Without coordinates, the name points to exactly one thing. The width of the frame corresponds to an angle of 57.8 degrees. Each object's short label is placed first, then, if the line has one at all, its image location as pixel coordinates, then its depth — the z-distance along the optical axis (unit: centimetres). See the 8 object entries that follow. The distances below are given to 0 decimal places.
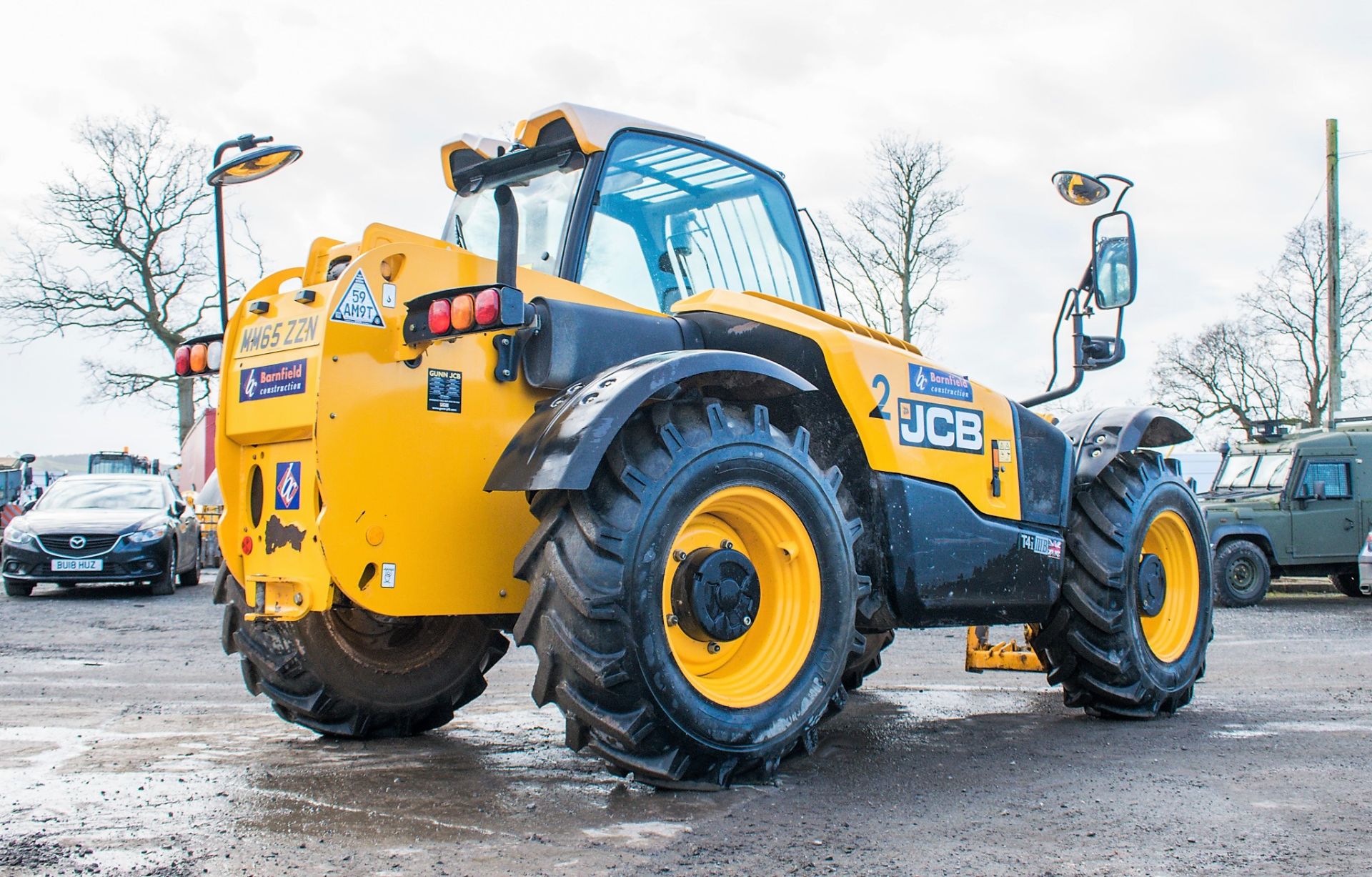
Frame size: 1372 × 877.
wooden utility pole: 2275
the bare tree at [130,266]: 3500
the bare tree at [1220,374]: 4269
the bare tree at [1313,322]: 3606
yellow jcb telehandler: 405
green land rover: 1680
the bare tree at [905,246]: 2859
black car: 1569
